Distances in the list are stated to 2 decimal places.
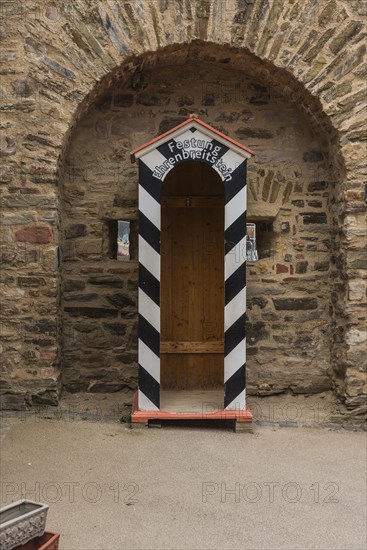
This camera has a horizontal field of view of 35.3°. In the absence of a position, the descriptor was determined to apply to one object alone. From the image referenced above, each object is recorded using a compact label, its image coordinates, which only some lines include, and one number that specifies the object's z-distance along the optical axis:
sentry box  3.96
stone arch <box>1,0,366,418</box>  4.25
